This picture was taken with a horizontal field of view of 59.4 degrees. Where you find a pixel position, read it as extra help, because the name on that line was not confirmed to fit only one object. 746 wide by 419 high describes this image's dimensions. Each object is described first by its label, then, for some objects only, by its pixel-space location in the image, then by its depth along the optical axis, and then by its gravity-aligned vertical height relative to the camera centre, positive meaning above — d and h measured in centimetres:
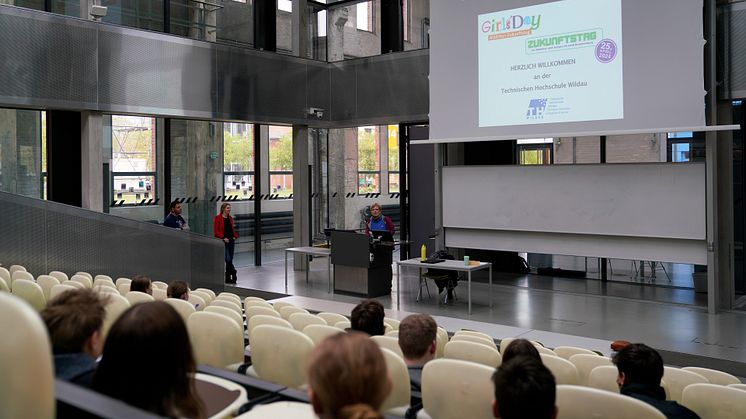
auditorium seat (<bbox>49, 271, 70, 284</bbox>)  711 -79
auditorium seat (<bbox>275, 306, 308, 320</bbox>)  584 -99
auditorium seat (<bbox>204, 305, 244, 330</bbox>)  464 -78
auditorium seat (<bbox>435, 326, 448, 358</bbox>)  496 -108
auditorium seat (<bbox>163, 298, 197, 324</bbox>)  459 -73
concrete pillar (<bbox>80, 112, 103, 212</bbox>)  1030 +72
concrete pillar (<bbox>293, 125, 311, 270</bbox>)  1377 +30
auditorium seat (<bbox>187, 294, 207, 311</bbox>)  610 -92
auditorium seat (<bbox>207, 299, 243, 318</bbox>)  574 -90
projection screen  891 +200
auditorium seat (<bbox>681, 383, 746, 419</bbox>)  318 -100
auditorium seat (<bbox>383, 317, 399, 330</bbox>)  575 -109
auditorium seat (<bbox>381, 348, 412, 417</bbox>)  319 -91
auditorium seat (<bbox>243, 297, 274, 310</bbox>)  613 -97
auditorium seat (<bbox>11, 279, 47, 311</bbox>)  548 -73
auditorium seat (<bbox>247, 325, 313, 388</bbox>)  348 -82
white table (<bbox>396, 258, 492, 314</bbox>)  953 -95
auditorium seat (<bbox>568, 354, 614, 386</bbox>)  428 -107
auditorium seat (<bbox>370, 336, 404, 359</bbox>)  397 -86
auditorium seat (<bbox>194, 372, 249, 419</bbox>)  221 -69
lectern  1055 -101
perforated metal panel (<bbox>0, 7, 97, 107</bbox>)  933 +216
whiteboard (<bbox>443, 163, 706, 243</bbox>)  924 +3
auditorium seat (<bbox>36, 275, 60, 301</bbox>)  593 -73
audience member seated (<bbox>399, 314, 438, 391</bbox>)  359 -77
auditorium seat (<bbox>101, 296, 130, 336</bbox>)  443 -70
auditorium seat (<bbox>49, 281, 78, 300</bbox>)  527 -67
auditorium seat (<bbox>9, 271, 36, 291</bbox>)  651 -71
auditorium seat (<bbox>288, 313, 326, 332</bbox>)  508 -92
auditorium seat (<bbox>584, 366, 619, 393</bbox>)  371 -102
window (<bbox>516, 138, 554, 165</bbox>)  1145 +90
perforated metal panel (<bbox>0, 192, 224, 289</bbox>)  862 -59
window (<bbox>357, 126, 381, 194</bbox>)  1461 +96
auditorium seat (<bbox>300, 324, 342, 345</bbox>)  414 -82
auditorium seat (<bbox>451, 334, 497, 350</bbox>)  504 -108
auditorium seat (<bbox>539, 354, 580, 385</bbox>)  383 -100
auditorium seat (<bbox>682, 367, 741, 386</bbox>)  411 -113
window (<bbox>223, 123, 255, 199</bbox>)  1370 +93
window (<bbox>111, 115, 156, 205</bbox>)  1168 +84
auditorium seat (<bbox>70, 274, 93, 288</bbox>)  680 -81
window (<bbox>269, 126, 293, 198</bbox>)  1449 +96
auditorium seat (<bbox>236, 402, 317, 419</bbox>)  212 -69
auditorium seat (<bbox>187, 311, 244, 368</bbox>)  391 -81
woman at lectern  1140 -36
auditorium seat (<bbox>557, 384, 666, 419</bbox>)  247 -79
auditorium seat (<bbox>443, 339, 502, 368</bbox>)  416 -98
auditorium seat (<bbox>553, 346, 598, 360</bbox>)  491 -114
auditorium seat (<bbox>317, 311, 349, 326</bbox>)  572 -102
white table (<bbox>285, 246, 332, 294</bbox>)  1116 -84
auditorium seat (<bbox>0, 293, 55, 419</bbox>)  118 -29
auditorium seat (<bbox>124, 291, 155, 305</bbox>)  530 -75
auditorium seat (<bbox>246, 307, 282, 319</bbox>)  543 -91
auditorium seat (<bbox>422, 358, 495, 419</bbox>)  281 -83
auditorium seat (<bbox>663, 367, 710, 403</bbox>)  384 -108
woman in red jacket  1212 -55
